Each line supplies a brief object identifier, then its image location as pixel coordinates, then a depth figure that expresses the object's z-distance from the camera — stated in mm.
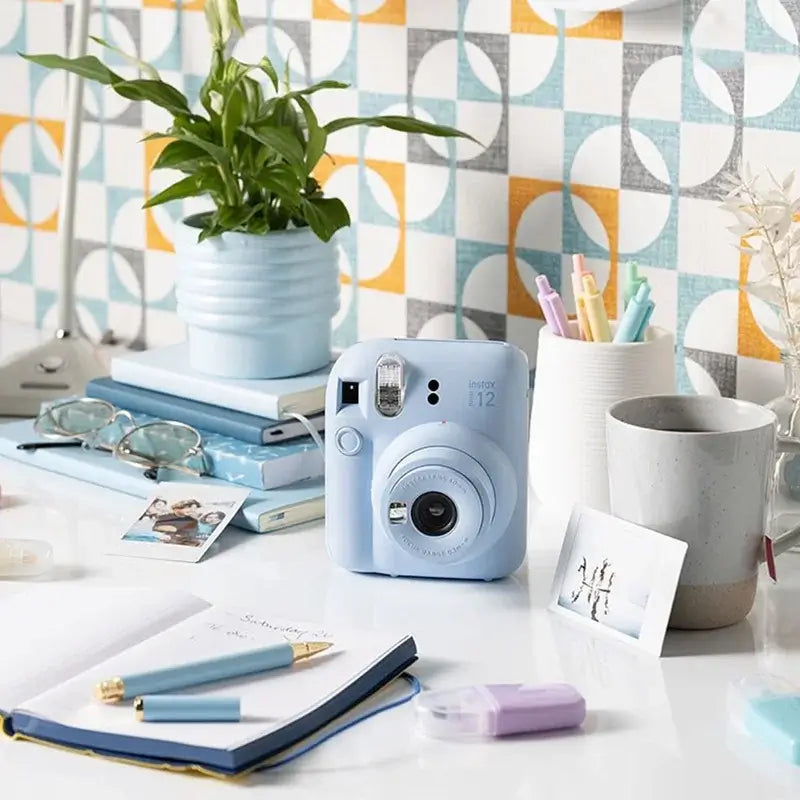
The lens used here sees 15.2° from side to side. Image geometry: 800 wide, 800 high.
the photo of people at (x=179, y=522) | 1529
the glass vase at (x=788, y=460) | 1504
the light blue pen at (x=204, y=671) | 1307
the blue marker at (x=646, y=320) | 1545
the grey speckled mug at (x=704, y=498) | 1384
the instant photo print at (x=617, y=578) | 1382
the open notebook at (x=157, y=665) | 1274
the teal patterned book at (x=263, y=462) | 1586
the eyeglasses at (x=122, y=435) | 1613
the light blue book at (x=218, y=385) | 1631
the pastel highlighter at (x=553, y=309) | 1559
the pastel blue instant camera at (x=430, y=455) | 1453
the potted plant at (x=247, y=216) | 1631
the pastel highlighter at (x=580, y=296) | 1559
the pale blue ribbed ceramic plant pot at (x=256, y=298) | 1648
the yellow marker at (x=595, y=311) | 1549
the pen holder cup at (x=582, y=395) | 1539
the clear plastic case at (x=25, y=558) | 1483
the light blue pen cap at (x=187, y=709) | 1288
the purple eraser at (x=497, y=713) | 1296
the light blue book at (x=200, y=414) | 1618
